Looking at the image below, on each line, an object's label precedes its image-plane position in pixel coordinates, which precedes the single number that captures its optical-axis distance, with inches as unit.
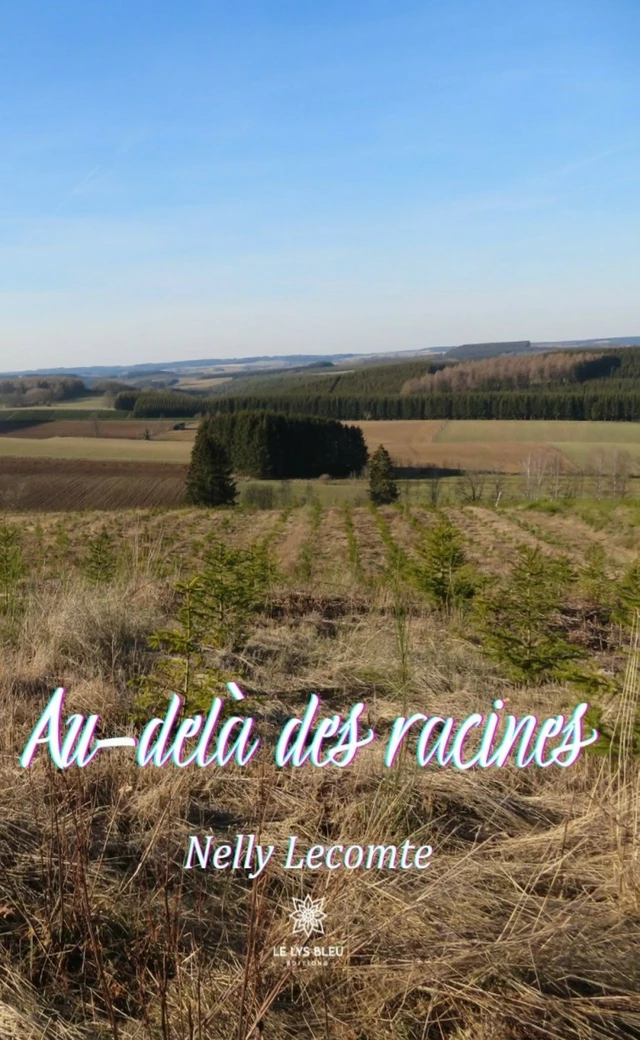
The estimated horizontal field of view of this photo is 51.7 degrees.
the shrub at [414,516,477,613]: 280.8
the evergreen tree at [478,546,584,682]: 166.1
